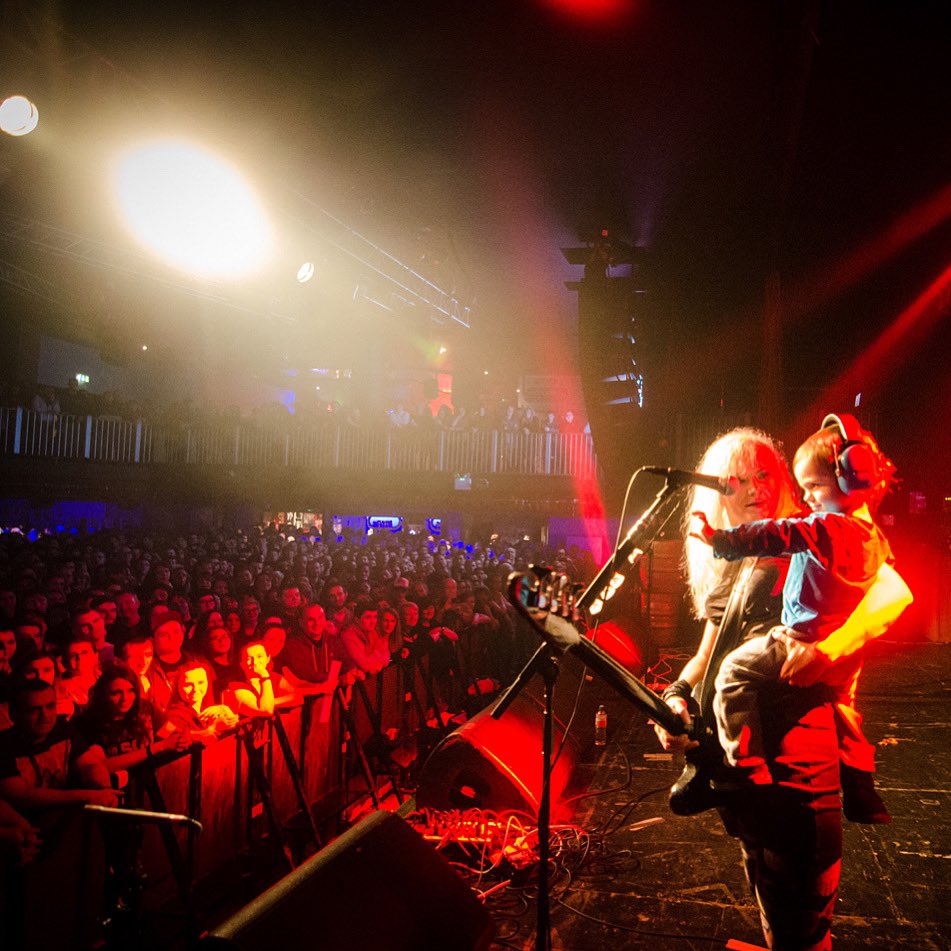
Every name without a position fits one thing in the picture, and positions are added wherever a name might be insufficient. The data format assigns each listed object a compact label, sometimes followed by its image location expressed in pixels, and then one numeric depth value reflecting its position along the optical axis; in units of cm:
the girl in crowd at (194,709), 467
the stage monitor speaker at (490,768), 445
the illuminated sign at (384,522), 1983
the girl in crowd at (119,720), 397
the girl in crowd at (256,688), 519
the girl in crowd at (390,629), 718
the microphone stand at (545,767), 213
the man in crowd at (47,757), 336
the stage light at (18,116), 600
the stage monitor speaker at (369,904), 203
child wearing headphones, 187
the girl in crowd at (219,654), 538
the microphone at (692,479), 206
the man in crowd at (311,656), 594
